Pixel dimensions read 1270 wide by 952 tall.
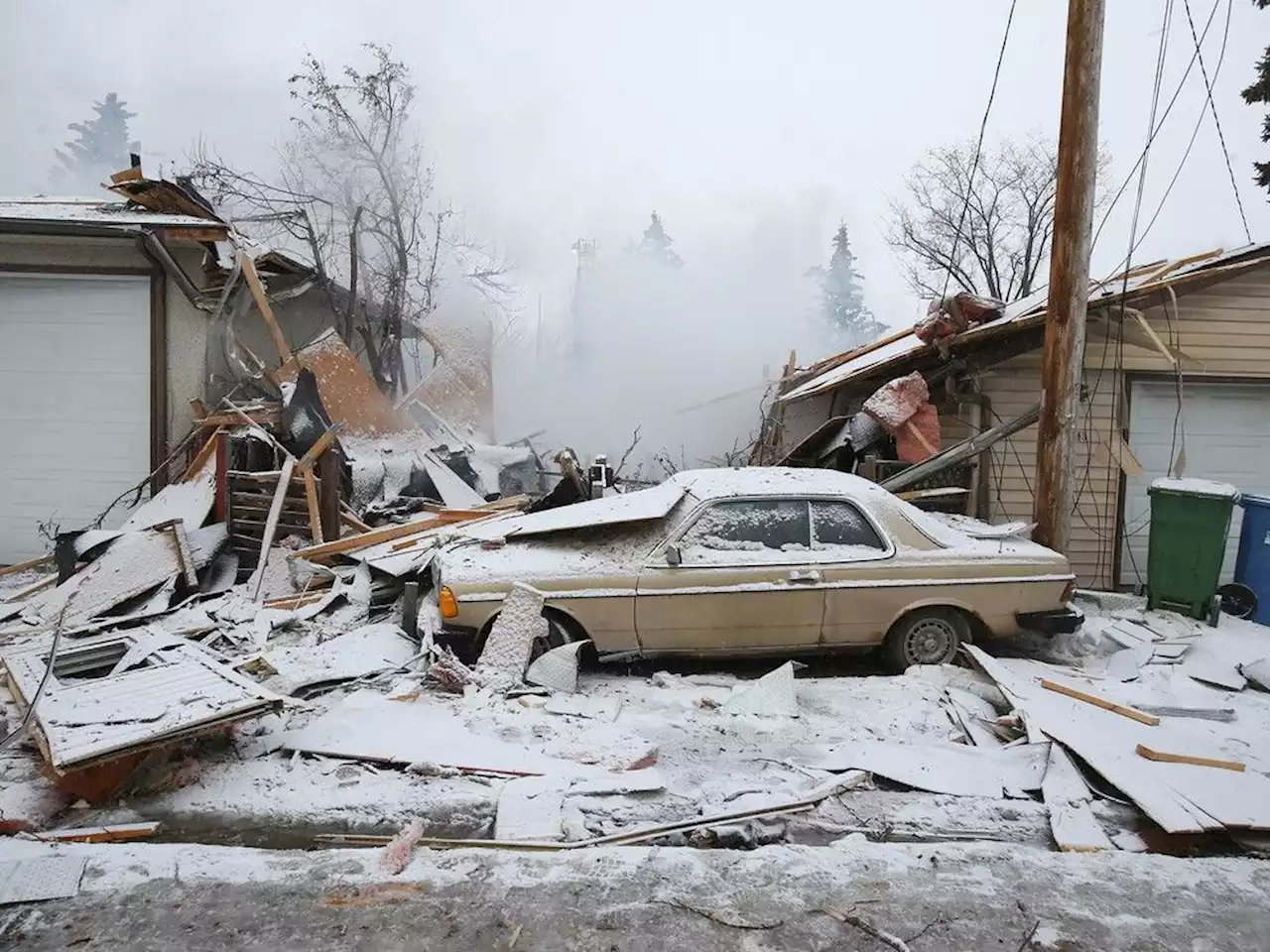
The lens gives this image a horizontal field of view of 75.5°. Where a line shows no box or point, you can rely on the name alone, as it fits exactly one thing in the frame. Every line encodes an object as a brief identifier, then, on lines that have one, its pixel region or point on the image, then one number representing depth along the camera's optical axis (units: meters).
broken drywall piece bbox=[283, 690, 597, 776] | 4.34
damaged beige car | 5.71
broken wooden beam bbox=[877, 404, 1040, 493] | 8.53
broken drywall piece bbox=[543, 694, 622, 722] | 5.04
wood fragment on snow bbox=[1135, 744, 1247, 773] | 4.27
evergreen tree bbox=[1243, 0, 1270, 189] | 15.41
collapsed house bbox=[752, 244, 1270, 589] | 8.68
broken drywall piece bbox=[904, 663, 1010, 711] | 5.38
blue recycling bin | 7.36
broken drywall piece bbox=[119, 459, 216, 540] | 8.43
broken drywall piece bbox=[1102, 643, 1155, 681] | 5.89
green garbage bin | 7.21
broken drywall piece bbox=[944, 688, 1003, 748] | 4.75
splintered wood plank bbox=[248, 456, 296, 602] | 7.62
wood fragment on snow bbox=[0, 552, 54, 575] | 9.00
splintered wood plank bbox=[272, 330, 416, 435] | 10.65
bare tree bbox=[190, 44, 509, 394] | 13.77
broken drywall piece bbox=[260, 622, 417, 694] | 5.51
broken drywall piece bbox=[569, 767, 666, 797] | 4.05
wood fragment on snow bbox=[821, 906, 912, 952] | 2.96
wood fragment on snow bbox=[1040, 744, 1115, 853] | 3.70
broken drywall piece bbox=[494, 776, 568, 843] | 3.74
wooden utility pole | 6.73
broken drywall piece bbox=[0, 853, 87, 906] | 3.18
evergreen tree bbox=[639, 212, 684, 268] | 58.68
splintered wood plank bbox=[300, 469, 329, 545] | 8.11
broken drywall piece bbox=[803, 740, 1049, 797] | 4.18
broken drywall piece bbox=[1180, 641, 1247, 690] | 5.76
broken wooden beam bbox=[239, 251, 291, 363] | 9.95
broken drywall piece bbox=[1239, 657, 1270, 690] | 5.79
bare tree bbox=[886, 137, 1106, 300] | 27.08
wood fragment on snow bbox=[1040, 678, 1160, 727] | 4.85
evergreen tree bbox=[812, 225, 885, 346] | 52.34
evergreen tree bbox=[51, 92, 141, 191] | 50.56
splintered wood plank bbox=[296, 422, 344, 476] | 8.23
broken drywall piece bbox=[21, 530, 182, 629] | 7.15
